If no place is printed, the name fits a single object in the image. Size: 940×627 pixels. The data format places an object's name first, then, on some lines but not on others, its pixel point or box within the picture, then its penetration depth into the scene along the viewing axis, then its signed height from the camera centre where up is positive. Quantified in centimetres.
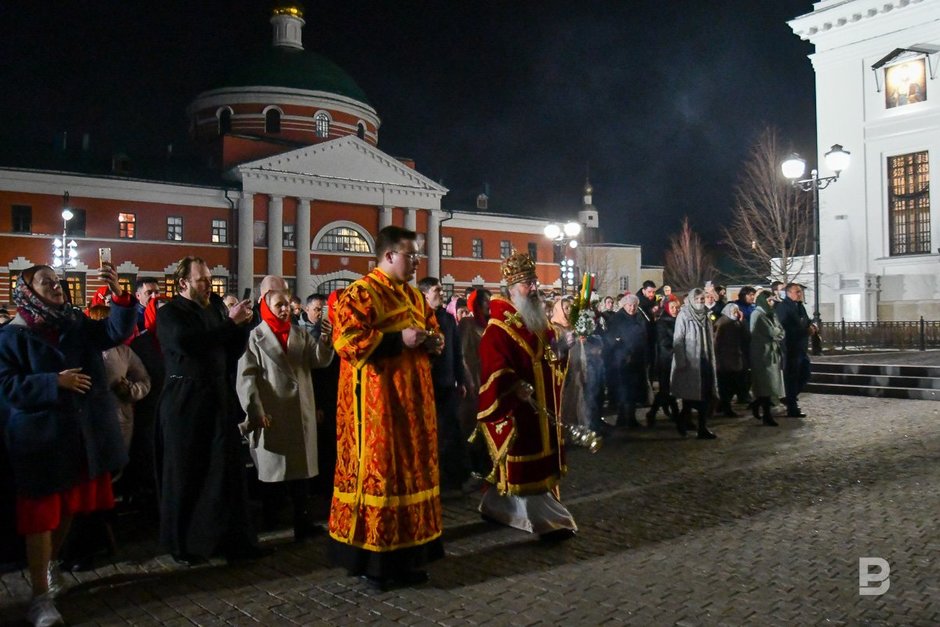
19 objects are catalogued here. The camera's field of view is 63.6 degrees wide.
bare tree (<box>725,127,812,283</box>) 3095 +487
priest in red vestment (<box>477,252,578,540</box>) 566 -65
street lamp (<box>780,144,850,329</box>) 1706 +363
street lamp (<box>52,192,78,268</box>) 2374 +266
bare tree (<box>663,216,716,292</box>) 6316 +558
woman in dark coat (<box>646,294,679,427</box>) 1116 -54
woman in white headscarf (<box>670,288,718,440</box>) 994 -47
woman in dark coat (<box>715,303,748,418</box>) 1200 -25
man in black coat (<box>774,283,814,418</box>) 1194 -22
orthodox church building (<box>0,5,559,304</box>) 3819 +712
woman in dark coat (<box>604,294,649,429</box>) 1089 -36
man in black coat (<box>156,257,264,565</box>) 504 -70
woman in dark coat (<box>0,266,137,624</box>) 430 -54
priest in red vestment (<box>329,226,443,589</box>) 461 -65
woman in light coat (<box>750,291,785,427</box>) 1126 -47
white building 2617 +633
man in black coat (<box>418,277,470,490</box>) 727 -71
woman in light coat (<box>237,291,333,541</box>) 564 -54
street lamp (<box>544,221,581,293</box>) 1983 +252
